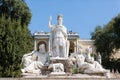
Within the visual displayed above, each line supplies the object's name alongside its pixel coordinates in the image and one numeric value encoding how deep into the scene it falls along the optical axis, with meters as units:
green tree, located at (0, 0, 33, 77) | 19.58
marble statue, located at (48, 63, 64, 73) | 11.46
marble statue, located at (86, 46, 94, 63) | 11.80
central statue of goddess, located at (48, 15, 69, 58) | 12.24
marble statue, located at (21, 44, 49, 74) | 11.36
